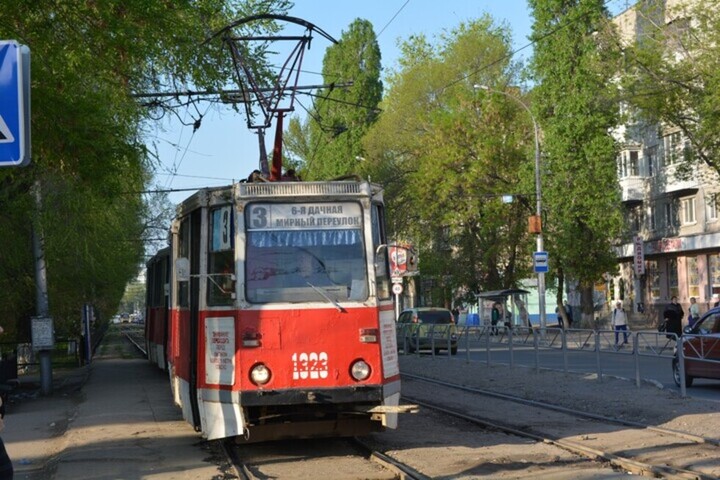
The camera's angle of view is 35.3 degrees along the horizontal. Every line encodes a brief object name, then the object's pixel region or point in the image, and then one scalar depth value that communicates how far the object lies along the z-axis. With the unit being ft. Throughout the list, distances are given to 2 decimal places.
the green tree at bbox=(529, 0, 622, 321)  163.84
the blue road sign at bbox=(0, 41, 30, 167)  22.63
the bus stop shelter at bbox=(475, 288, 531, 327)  157.89
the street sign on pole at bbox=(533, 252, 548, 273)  142.61
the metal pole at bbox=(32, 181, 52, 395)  77.10
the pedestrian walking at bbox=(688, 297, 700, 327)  131.66
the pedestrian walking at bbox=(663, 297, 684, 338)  105.40
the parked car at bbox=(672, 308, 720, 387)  63.62
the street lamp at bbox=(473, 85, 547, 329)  152.75
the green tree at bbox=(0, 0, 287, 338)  45.96
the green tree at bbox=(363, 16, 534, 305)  181.16
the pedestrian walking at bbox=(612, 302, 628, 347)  113.80
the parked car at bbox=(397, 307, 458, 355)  108.78
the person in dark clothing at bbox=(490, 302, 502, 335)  157.58
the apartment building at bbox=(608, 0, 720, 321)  173.47
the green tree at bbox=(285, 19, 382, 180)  216.13
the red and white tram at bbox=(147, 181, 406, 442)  37.91
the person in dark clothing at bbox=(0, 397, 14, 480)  24.57
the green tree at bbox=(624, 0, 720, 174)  112.88
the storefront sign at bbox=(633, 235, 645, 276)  173.17
